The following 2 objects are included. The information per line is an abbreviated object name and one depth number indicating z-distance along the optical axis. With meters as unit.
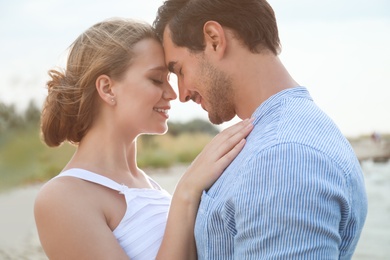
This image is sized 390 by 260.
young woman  2.32
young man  1.69
